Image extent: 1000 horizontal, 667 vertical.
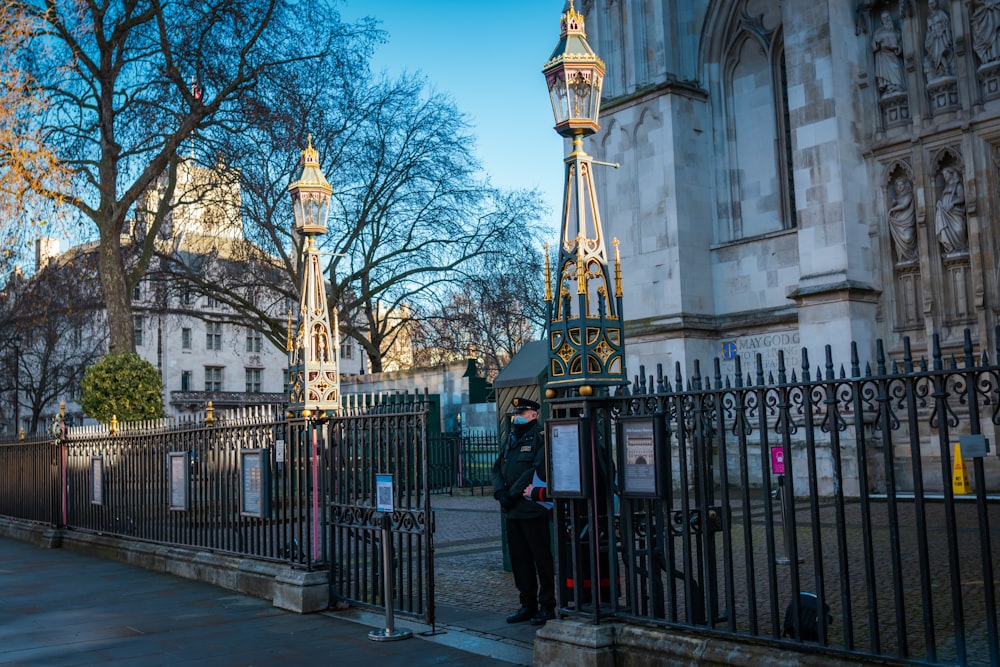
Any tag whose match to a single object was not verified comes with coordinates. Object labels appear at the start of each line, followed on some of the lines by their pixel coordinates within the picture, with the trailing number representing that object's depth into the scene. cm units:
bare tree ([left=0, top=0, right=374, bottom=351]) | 2148
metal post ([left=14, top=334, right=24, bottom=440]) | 3805
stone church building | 1648
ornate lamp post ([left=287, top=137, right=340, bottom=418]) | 1041
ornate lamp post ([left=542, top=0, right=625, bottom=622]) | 688
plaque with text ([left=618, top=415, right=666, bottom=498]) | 636
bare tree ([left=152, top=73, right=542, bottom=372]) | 2827
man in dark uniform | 820
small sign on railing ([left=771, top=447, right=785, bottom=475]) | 963
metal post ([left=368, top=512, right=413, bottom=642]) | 802
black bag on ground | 564
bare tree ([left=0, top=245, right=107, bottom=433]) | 2509
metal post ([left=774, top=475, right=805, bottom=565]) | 1026
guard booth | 1066
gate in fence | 848
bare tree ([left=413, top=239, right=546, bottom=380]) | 3188
